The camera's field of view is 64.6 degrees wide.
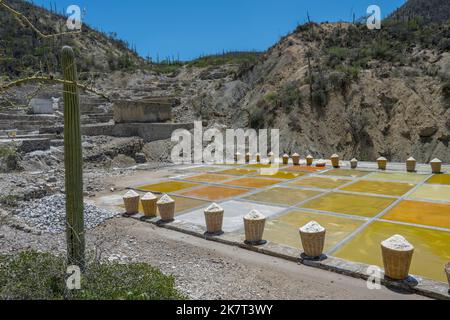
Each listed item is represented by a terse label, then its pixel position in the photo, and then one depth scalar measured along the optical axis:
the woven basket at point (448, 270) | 5.38
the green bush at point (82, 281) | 4.42
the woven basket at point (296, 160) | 18.91
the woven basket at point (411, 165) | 15.59
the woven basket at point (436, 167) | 14.95
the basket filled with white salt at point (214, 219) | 8.46
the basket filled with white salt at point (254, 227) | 7.68
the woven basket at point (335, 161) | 17.55
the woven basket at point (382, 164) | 16.29
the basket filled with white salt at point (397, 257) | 5.70
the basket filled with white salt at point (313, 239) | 6.75
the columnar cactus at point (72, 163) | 5.71
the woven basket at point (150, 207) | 10.08
